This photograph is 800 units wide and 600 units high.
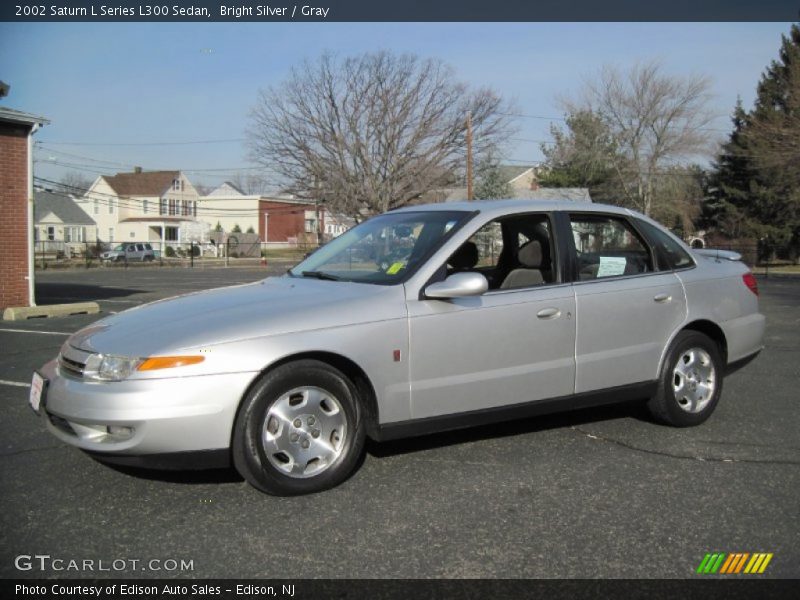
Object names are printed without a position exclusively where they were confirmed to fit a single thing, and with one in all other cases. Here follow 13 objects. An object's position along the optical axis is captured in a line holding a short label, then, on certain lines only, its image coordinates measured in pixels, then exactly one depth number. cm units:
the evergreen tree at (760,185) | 4522
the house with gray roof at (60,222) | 6844
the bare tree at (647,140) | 5038
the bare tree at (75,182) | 10199
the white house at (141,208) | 7325
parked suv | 4938
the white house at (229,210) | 7612
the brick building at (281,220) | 7606
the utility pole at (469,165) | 3412
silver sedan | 375
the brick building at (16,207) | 1480
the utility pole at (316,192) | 4442
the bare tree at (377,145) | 4216
